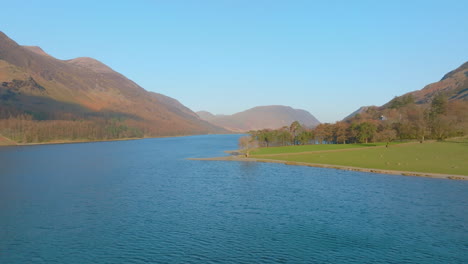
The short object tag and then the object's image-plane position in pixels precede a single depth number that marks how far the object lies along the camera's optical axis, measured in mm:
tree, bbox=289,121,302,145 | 184388
